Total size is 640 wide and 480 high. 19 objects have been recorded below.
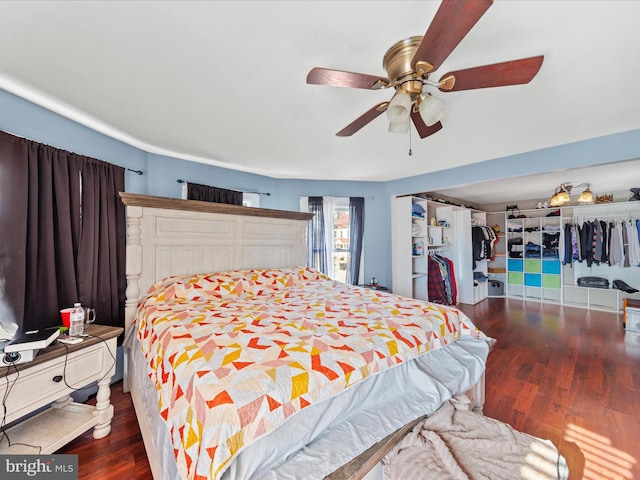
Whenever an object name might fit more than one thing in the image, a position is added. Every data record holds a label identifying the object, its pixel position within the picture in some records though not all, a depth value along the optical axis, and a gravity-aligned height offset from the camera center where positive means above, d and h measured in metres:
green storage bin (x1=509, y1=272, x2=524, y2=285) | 5.80 -0.85
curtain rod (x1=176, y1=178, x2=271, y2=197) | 3.03 +0.70
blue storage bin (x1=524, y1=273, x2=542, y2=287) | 5.55 -0.85
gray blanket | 1.19 -1.02
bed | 0.95 -0.55
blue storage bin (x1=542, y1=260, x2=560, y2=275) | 5.34 -0.57
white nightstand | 1.35 -0.81
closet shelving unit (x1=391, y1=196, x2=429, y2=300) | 4.19 -0.09
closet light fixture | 3.88 +0.63
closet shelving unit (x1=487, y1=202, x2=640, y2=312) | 4.73 -0.61
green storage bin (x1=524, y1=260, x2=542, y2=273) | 5.55 -0.57
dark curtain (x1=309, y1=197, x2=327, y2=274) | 4.09 +0.04
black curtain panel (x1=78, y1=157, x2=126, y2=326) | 2.15 +0.01
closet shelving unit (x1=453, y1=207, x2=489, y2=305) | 5.07 -0.35
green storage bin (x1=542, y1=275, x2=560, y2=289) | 5.32 -0.85
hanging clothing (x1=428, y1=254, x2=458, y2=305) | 4.46 -0.70
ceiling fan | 1.03 +0.76
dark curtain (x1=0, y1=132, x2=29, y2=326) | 1.69 +0.12
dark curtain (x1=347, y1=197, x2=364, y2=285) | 4.27 +0.19
